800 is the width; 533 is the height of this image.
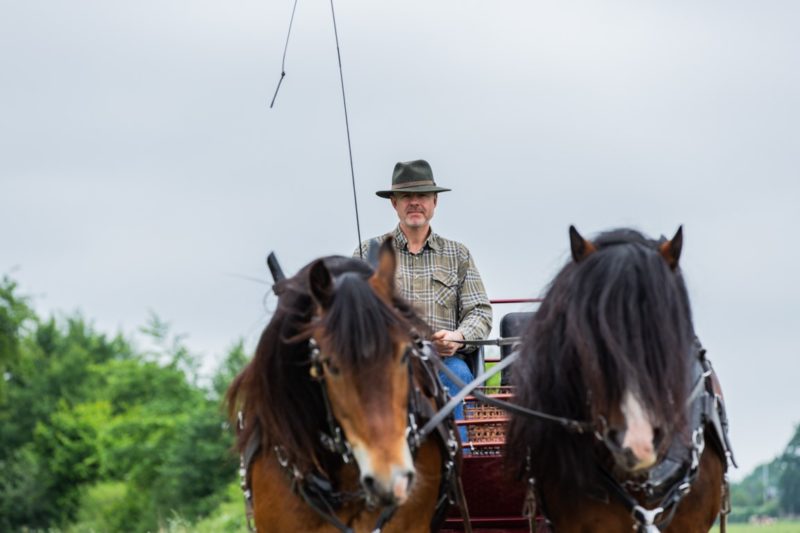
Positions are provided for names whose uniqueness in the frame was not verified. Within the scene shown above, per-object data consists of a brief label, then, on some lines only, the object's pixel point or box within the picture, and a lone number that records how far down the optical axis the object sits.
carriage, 12.49
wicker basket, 16.61
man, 17.94
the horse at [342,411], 12.30
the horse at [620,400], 12.79
